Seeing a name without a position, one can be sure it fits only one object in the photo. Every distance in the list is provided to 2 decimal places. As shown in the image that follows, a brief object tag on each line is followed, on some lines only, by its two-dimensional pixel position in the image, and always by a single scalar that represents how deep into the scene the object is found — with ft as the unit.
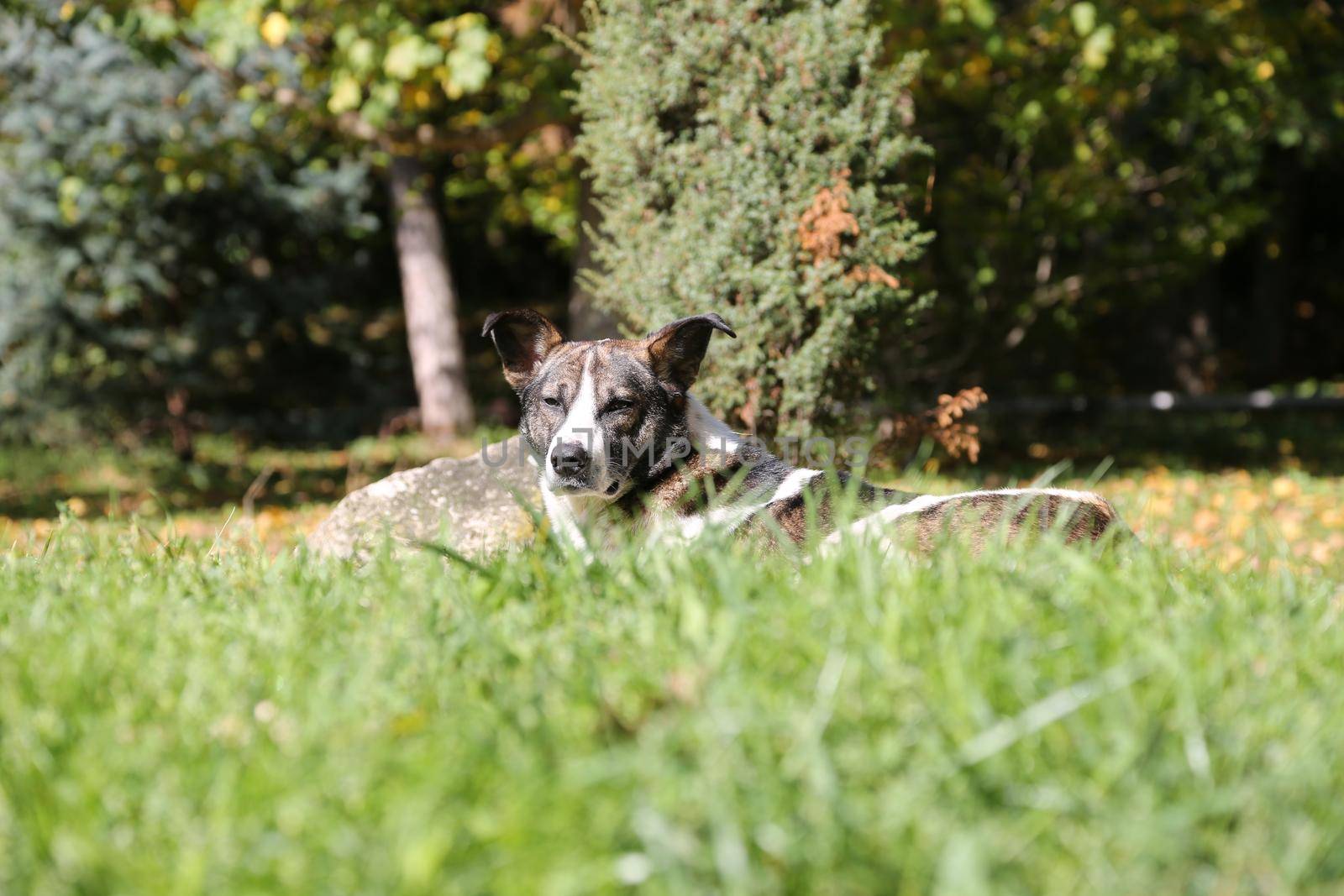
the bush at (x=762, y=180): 19.22
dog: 12.61
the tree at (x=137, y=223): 40.37
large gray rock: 17.51
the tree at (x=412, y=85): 26.00
